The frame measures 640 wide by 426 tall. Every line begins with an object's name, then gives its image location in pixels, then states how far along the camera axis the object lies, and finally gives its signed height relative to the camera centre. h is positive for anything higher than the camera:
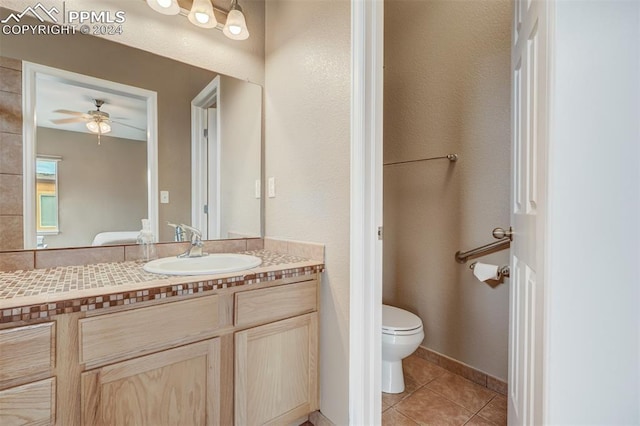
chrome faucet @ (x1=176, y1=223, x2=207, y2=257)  1.44 -0.16
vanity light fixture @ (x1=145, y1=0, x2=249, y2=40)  1.40 +0.99
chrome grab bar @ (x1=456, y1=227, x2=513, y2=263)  1.64 -0.22
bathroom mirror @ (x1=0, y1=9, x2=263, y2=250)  1.24 +0.40
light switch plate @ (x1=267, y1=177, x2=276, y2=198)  1.72 +0.14
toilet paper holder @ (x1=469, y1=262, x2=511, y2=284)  1.51 -0.30
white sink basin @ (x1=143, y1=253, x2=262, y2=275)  1.24 -0.23
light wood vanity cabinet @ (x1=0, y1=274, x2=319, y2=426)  0.80 -0.49
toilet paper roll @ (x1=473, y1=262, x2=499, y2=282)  1.56 -0.31
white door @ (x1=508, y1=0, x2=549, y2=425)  0.81 +0.01
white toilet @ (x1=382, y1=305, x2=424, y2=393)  1.57 -0.69
